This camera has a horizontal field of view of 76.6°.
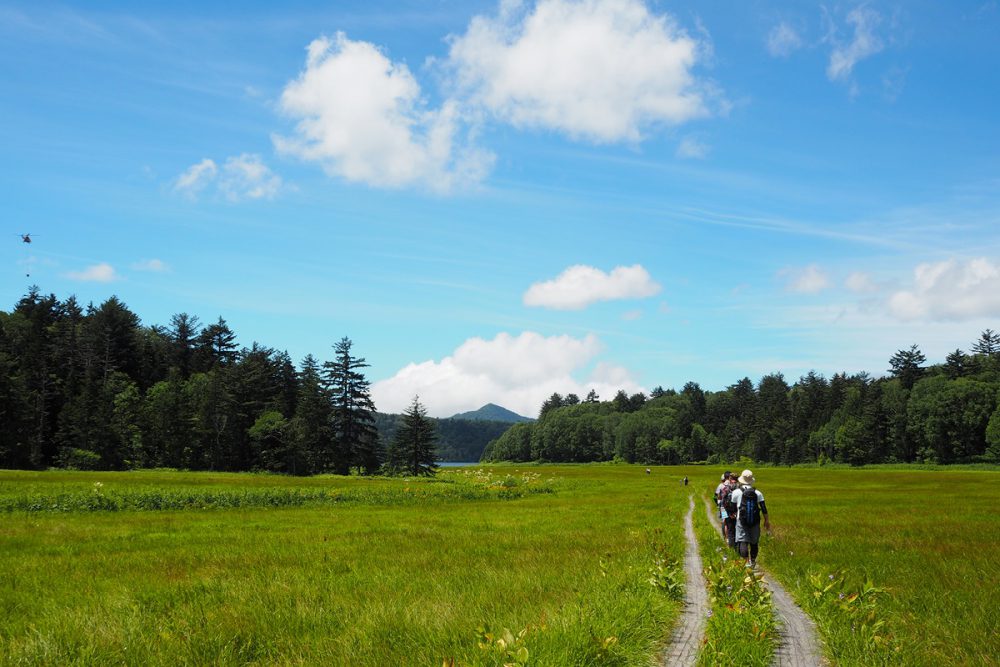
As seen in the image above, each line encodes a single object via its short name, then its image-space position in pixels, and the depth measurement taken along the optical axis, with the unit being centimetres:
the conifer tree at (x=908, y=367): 15038
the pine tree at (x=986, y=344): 16775
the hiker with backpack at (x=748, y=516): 1370
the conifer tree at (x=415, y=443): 7906
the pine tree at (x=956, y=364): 14039
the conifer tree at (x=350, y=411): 8119
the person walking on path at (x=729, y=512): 1634
